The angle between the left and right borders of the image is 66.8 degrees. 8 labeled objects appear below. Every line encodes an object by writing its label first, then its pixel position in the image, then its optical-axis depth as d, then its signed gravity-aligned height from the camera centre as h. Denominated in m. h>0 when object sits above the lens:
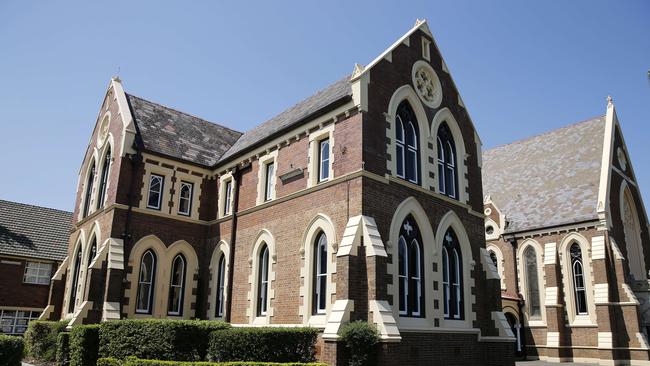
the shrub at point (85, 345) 15.90 -1.28
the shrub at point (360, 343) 13.15 -0.83
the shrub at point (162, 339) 14.39 -0.95
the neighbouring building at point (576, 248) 25.05 +3.73
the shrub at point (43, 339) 19.31 -1.39
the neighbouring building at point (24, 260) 27.33 +2.40
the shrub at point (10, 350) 12.41 -1.18
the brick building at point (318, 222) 15.60 +3.23
